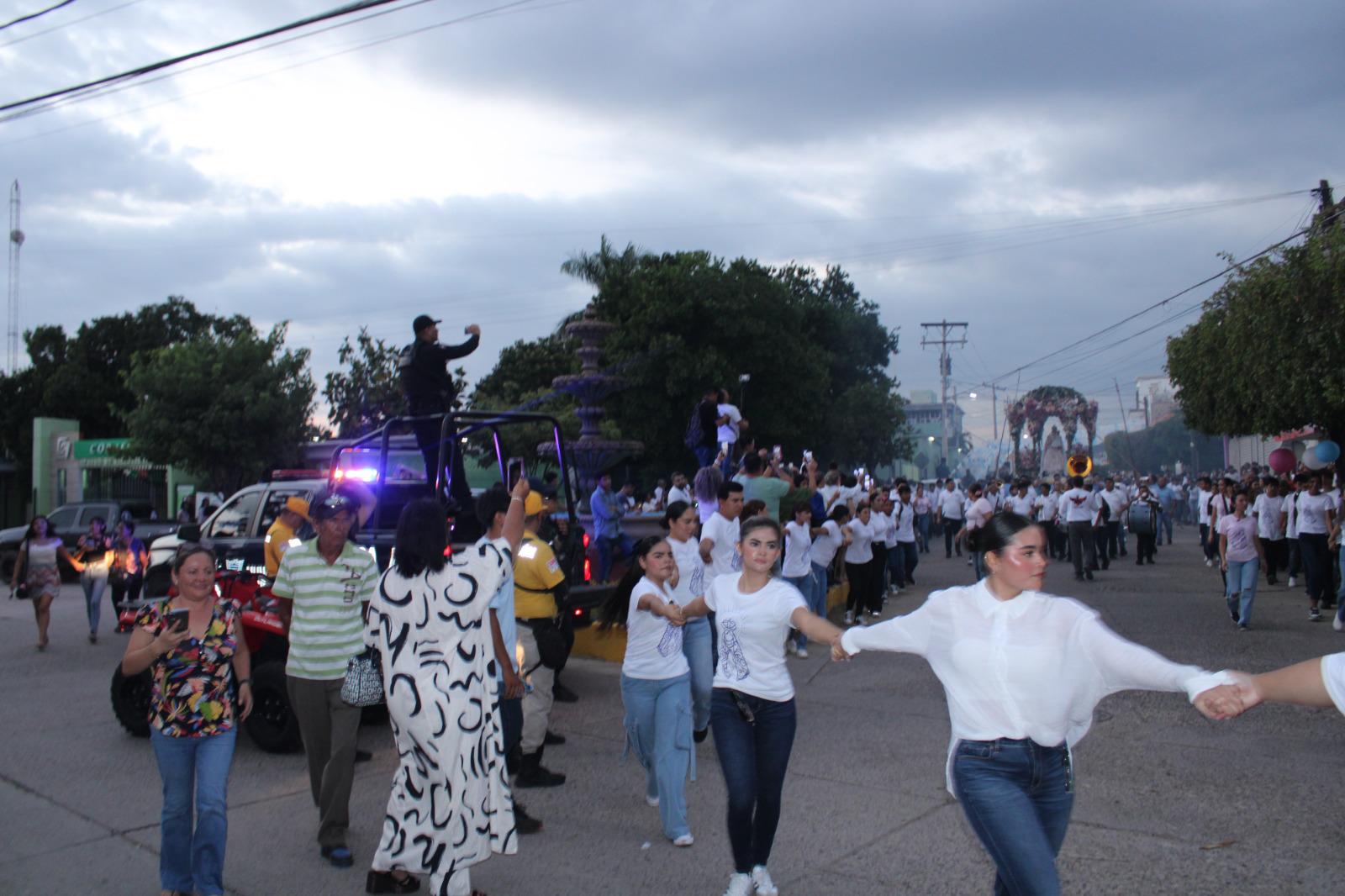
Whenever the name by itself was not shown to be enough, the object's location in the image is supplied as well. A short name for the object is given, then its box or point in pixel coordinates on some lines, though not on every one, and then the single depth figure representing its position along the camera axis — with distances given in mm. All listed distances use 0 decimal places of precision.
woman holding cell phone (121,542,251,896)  4777
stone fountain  18000
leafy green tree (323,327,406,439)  34875
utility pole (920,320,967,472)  65500
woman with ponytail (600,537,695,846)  5703
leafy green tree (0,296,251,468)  50375
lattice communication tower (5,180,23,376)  44725
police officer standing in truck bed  8867
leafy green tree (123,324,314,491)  33156
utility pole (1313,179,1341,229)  19219
